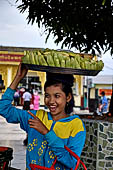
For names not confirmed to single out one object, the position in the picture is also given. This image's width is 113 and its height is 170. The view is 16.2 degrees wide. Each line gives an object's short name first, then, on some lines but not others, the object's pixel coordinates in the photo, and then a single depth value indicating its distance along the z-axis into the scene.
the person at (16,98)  30.38
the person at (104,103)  19.09
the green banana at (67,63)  2.44
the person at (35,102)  22.15
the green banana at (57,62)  2.39
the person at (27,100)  18.50
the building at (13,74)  33.43
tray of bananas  2.40
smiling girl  2.13
